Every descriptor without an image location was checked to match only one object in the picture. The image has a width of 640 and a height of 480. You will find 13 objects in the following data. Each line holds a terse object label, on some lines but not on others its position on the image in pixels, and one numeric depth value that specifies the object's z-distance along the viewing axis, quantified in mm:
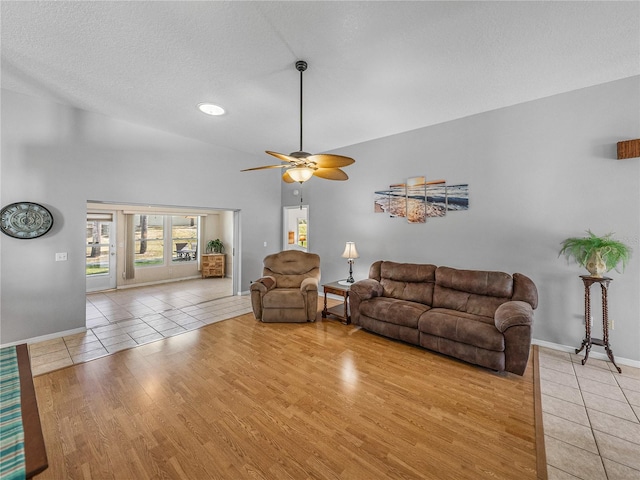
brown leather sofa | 2654
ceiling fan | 2414
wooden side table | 4060
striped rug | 1287
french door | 6141
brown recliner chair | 4043
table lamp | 4445
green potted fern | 2693
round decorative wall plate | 3150
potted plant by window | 7945
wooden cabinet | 7746
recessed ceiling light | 3445
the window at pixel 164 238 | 6910
